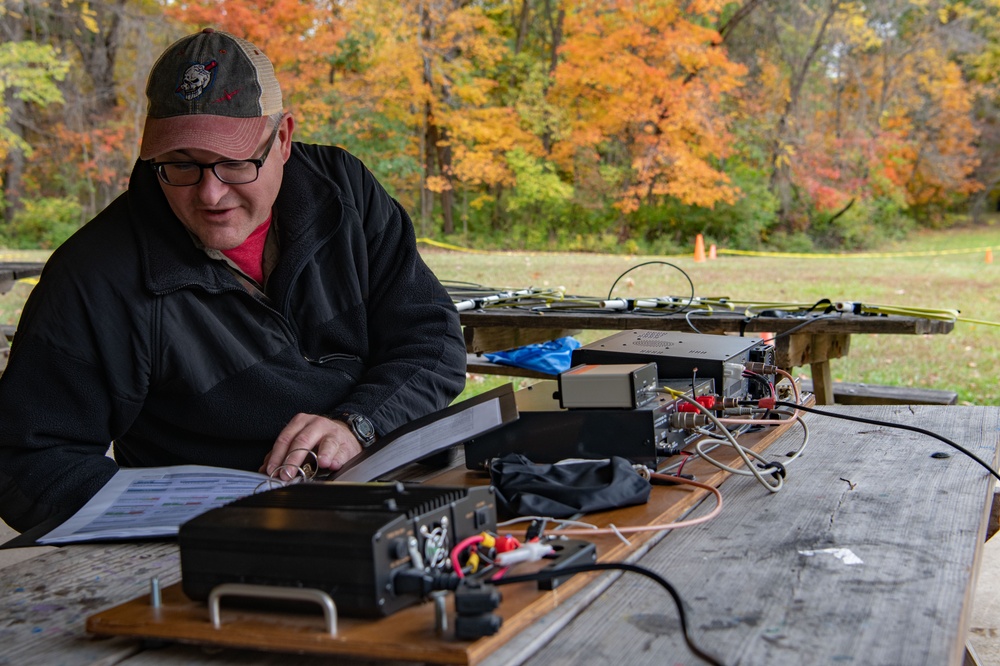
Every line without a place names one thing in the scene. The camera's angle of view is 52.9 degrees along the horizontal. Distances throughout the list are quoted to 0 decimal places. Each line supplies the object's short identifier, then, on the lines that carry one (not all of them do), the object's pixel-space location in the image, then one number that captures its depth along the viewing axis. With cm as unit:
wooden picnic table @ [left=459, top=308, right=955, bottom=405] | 359
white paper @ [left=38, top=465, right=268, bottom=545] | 137
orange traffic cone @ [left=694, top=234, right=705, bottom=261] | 1568
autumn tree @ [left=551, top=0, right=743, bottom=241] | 1667
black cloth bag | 129
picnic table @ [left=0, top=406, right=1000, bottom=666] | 91
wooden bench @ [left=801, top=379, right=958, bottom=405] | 393
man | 164
